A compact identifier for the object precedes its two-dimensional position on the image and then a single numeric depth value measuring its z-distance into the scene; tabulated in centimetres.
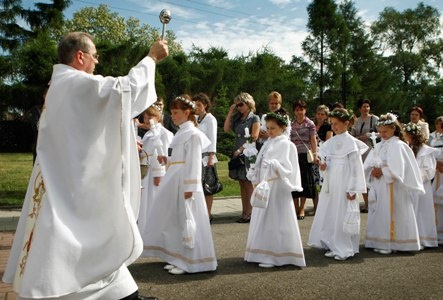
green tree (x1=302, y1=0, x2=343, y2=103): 4372
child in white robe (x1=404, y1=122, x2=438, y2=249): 784
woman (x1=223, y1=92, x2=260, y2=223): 909
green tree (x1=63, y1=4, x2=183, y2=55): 5231
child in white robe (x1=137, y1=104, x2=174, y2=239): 790
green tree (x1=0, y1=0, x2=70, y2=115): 3106
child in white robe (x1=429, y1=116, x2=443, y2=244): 835
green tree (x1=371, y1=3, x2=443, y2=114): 5647
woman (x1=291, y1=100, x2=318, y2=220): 970
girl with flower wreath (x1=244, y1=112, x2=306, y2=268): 625
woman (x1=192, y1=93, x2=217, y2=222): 873
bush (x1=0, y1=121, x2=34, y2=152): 3125
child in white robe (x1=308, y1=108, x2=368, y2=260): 684
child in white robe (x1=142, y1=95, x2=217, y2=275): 585
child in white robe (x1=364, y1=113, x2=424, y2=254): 724
